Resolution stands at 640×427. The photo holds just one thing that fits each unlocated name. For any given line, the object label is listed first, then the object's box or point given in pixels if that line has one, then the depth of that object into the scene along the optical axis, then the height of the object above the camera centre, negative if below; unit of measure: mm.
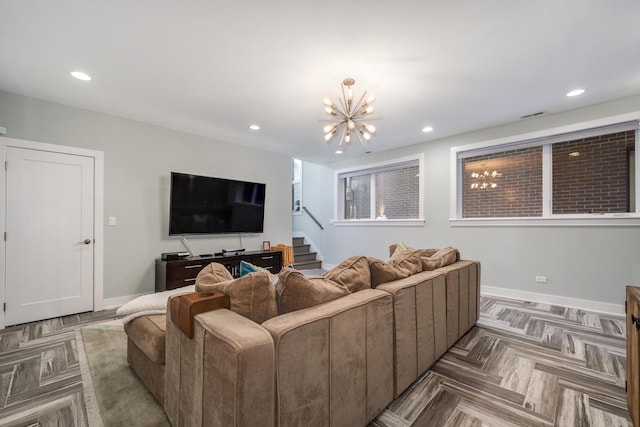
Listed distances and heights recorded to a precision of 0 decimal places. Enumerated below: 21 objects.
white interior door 3078 -250
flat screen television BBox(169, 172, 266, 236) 4062 +152
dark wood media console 3711 -788
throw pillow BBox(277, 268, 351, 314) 1403 -410
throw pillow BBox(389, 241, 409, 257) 3409 -417
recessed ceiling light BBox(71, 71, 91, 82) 2679 +1406
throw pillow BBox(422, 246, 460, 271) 2422 -427
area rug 1599 -1214
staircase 6355 -1030
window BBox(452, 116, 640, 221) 3410 +580
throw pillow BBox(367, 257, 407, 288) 1910 -412
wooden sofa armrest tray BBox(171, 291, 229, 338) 1226 -435
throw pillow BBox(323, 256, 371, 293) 1715 -388
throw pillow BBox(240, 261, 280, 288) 1958 -395
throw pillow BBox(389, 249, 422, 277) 2158 -395
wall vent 3662 +1407
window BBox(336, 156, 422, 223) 5336 +512
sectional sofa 996 -636
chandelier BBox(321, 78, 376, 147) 2795 +1111
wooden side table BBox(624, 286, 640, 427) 1276 -720
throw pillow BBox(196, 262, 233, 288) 1647 -396
